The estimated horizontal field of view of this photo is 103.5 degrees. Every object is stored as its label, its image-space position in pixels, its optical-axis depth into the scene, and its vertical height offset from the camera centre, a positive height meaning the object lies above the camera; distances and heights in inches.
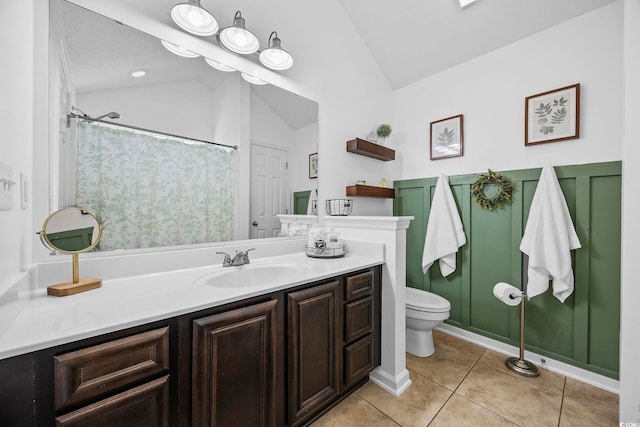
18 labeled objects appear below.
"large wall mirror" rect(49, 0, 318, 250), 45.4 +15.2
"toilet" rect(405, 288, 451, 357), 74.7 -32.1
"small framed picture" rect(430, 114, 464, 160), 91.9 +27.7
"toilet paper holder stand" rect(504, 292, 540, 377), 70.9 -44.5
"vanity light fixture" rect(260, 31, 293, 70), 67.4 +42.4
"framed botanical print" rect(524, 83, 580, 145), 70.1 +28.0
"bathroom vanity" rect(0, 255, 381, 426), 26.9 -20.7
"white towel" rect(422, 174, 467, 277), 89.8 -7.4
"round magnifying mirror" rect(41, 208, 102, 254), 38.5 -3.3
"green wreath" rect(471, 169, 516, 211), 80.5 +6.9
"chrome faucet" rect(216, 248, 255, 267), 58.2 -11.4
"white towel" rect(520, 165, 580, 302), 68.7 -7.9
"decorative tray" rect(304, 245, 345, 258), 68.5 -11.3
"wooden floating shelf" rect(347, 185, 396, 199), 90.0 +7.5
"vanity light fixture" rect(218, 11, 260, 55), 59.9 +42.0
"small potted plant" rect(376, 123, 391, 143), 97.1 +31.1
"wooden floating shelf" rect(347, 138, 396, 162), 89.4 +23.0
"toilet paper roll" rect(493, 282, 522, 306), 72.6 -24.0
